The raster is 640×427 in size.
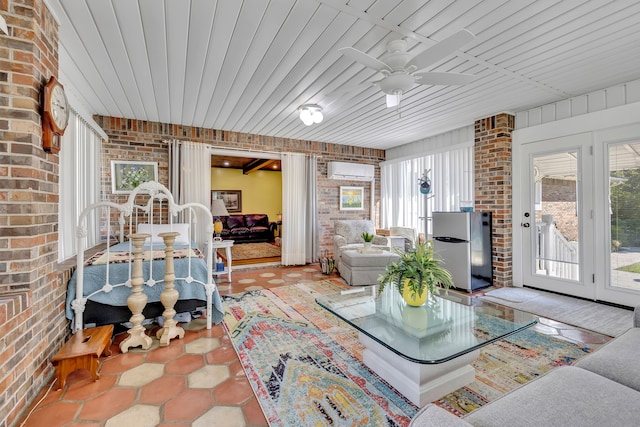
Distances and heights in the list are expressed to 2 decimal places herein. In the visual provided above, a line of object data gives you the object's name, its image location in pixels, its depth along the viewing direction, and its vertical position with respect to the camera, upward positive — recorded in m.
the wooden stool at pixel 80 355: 1.80 -0.87
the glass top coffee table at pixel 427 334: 1.61 -0.73
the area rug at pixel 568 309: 2.71 -1.06
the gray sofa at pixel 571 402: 0.93 -0.68
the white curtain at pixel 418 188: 4.70 +0.48
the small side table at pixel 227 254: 4.32 -0.58
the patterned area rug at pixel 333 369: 1.61 -1.08
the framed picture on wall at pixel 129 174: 4.21 +0.64
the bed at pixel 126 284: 2.27 -0.59
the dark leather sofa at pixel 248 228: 8.41 -0.38
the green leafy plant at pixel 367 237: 4.32 -0.35
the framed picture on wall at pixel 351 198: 6.07 +0.34
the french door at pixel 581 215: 3.10 -0.04
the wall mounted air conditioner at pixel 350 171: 5.79 +0.89
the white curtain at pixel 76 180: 2.68 +0.41
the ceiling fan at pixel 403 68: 1.83 +0.98
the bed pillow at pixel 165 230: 3.85 -0.18
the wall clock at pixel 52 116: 1.79 +0.66
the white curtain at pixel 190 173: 4.48 +0.69
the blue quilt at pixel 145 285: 2.39 -0.59
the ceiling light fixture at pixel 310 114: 3.53 +1.24
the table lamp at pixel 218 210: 4.73 +0.10
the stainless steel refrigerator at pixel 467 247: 3.87 -0.48
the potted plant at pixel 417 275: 2.00 -0.44
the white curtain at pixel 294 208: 5.42 +0.13
